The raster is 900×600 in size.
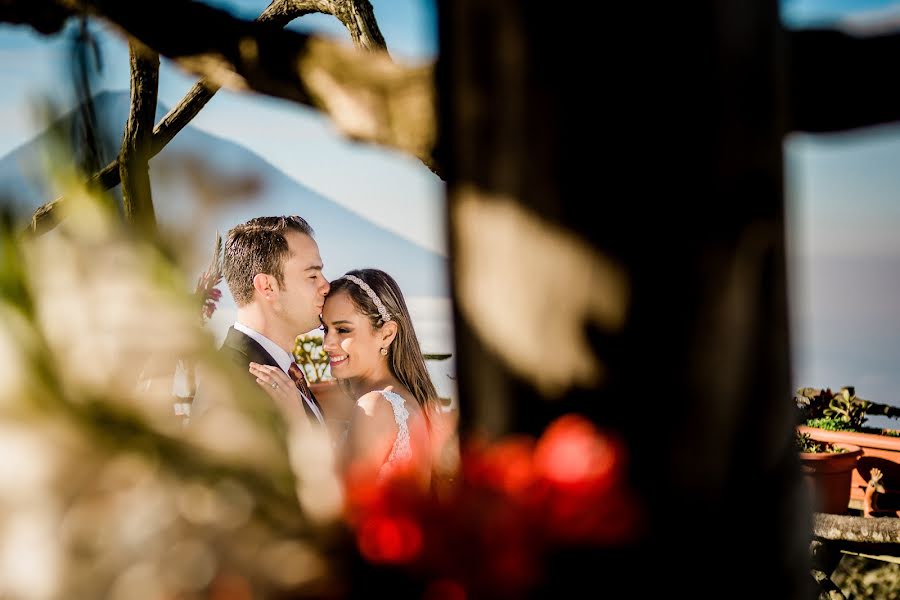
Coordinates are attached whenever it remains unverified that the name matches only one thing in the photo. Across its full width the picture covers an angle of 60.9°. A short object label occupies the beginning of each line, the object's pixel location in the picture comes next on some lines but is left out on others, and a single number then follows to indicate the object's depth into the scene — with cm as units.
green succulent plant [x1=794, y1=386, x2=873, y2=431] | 493
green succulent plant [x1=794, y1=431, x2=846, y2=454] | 420
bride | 292
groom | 308
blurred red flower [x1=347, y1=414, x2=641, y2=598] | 47
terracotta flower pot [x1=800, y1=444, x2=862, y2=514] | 382
